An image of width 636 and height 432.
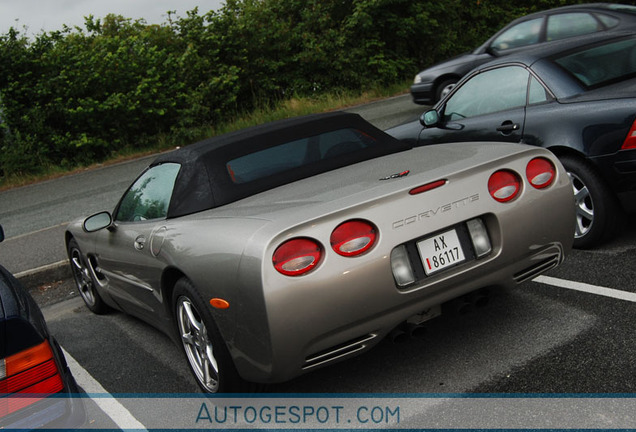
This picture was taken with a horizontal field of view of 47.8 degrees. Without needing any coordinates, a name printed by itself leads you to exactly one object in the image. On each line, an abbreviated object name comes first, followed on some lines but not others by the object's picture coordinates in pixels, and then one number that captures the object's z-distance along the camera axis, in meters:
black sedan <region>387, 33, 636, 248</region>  4.94
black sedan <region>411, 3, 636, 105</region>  10.50
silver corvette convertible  3.23
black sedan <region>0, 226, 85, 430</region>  2.60
